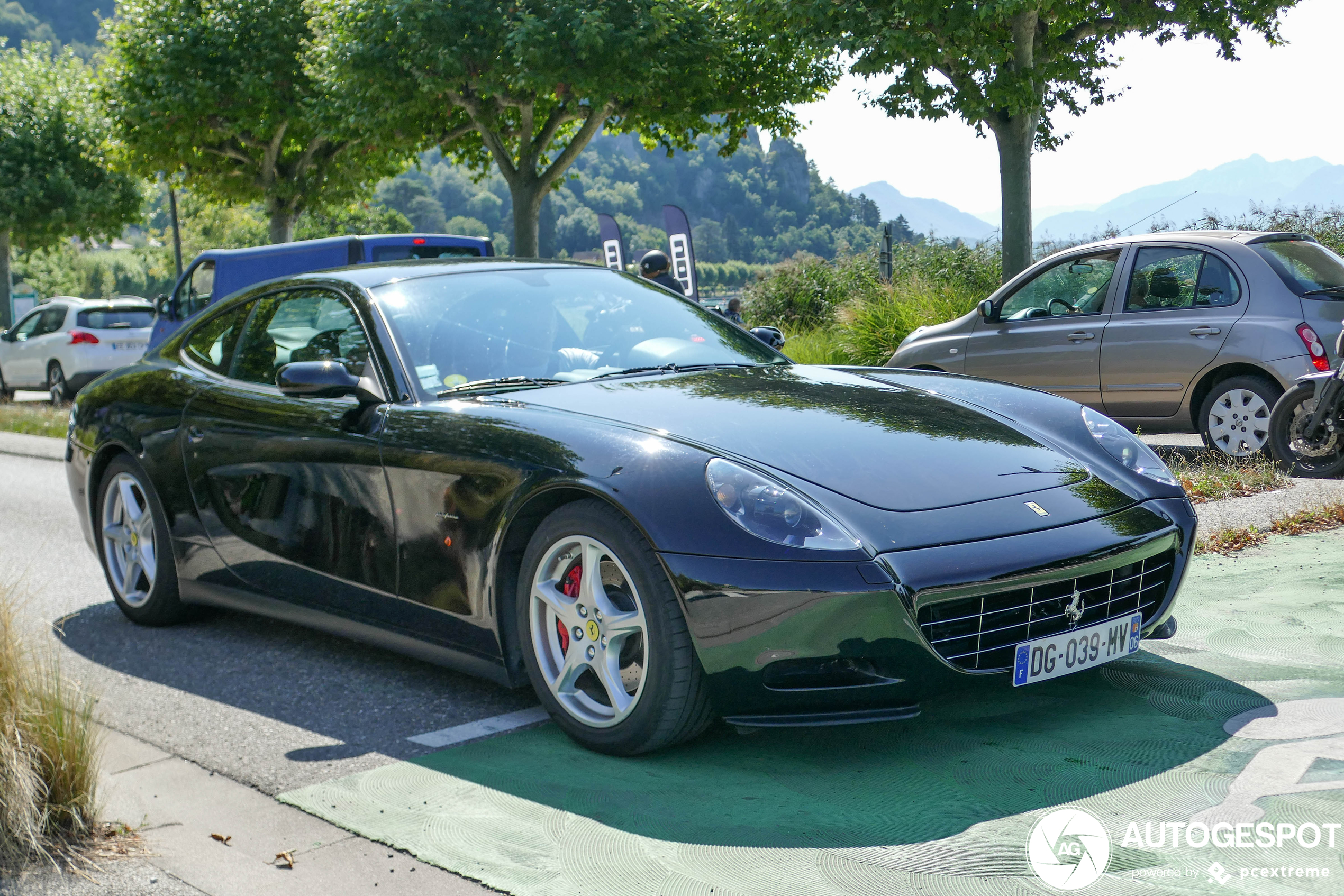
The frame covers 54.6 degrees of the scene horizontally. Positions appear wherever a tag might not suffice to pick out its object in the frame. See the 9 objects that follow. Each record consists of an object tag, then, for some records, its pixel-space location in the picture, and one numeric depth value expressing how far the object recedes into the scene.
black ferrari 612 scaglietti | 3.21
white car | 21.08
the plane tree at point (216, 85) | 24.39
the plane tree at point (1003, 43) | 14.45
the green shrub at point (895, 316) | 15.62
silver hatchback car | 8.63
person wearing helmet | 10.24
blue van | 14.04
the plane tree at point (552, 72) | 18.62
